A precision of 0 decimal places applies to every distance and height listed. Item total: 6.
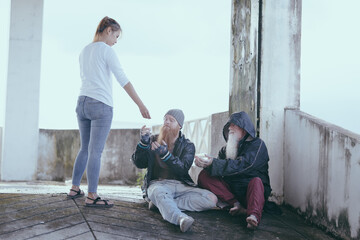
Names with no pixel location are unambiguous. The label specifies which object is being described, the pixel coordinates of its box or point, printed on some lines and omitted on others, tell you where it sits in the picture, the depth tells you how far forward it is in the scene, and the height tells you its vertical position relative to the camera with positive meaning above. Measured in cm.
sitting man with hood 407 -36
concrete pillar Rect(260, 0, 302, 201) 478 +66
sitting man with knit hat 395 -37
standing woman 393 +31
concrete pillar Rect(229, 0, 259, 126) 489 +90
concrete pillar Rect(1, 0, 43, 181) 961 +80
